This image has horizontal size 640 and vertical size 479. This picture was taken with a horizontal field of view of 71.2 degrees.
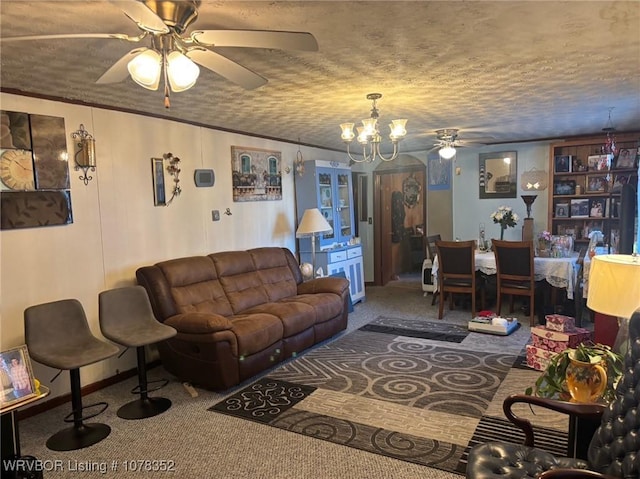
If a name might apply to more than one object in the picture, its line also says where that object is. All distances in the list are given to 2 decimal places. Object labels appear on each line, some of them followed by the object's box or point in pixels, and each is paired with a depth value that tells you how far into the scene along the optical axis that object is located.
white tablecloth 4.80
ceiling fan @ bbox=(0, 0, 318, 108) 1.62
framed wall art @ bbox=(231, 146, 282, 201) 4.96
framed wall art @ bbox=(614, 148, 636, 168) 5.67
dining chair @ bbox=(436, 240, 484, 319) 5.16
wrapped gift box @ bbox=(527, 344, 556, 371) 3.69
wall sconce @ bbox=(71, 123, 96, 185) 3.42
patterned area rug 2.71
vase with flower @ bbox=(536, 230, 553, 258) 5.26
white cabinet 5.77
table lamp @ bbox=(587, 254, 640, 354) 1.85
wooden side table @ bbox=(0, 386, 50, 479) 2.25
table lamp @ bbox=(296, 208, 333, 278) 5.42
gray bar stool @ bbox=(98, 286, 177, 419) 3.18
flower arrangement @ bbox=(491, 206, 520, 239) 5.72
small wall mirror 6.47
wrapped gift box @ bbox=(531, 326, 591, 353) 3.61
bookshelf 5.73
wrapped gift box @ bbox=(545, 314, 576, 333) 3.68
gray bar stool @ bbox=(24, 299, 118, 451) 2.80
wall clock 3.00
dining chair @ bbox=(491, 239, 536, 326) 4.86
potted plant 2.10
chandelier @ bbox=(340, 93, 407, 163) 3.44
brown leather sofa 3.45
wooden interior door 7.44
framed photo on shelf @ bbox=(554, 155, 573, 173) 6.06
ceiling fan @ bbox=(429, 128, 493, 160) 4.85
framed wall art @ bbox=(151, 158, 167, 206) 4.05
